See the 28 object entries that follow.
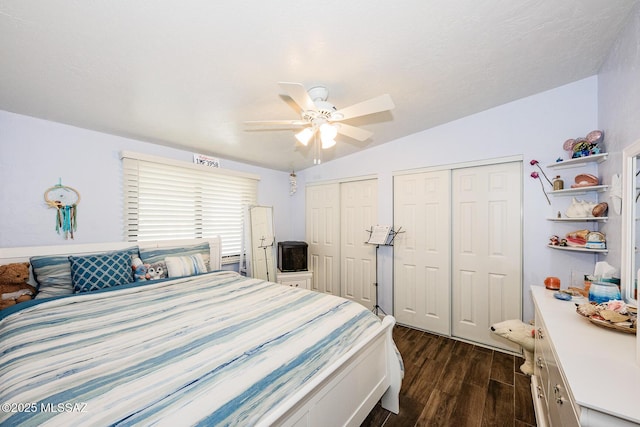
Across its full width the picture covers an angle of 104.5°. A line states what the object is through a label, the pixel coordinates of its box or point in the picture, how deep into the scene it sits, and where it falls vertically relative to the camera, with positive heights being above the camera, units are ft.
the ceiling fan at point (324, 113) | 5.18 +2.33
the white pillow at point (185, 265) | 8.61 -1.88
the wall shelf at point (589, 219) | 6.21 -0.19
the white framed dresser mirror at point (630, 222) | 4.75 -0.21
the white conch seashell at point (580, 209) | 6.64 +0.08
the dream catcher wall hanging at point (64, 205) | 7.50 +0.27
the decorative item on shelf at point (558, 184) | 7.44 +0.84
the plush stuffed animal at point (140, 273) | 8.11 -1.96
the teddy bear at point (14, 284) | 6.30 -1.84
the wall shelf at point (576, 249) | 6.19 -1.00
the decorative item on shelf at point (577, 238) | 6.75 -0.74
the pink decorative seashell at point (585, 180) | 6.64 +0.86
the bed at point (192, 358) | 2.91 -2.26
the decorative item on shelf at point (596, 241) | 6.26 -0.74
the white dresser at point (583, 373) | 2.55 -1.97
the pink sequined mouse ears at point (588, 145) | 6.58 +1.83
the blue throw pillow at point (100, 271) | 7.01 -1.70
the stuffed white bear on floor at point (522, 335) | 6.70 -3.40
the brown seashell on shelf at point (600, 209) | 6.22 +0.07
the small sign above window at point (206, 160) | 10.75 +2.35
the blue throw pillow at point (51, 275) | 6.68 -1.70
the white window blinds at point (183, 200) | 9.07 +0.56
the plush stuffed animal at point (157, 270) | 8.29 -1.95
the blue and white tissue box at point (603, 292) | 4.77 -1.58
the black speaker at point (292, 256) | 12.59 -2.25
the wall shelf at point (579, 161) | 6.36 +1.42
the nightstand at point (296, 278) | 12.16 -3.24
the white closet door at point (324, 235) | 13.24 -1.23
